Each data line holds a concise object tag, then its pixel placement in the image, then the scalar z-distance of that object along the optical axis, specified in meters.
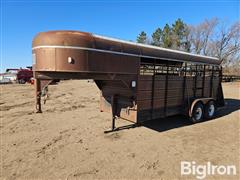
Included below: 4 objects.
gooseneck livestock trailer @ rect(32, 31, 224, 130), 4.09
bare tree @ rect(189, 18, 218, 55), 38.19
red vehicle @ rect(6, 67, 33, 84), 30.59
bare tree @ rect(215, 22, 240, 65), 36.49
